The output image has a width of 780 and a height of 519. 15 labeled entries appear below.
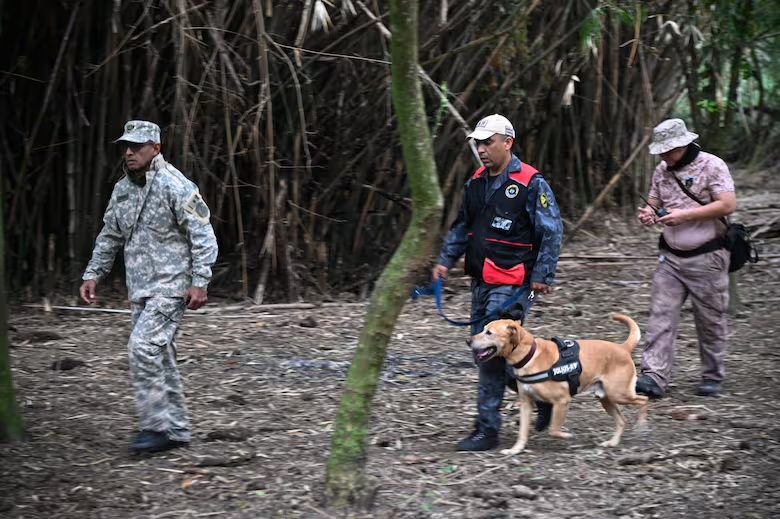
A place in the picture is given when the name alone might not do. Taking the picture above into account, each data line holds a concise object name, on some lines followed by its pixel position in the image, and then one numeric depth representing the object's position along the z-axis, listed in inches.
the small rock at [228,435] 385.4
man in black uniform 358.6
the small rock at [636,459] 352.5
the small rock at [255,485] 330.3
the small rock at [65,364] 475.2
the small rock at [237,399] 438.6
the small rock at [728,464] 344.8
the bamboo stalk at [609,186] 681.0
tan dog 351.3
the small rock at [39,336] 526.0
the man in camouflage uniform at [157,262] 356.8
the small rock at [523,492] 322.3
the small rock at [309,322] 568.7
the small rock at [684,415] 409.4
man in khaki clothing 423.5
